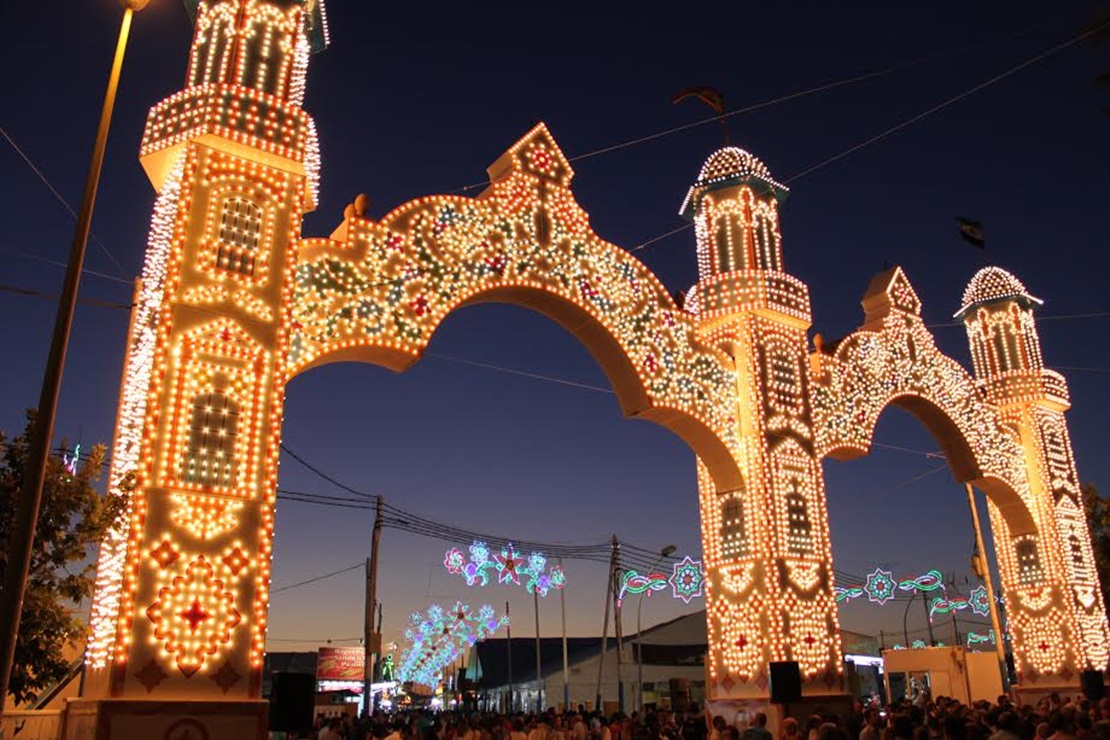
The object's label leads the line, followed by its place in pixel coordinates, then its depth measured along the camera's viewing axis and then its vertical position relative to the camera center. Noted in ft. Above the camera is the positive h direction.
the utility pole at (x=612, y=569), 97.04 +13.08
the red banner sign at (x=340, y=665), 111.04 +5.01
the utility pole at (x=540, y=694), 125.82 +1.60
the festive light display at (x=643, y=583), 72.13 +8.72
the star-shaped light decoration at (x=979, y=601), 86.43 +8.62
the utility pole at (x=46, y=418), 23.03 +7.31
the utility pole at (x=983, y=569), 80.38 +10.63
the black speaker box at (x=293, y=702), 30.96 +0.27
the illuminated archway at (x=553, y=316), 34.17 +16.63
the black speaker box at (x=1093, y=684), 63.00 +0.85
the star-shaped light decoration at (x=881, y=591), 75.20 +8.33
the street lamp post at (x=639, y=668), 108.58 +4.09
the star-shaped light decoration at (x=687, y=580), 66.90 +8.37
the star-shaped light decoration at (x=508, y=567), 71.10 +9.91
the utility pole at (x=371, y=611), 67.36 +7.06
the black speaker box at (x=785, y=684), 45.24 +0.83
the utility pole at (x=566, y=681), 111.63 +2.81
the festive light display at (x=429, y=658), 117.29 +6.46
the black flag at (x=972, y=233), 71.56 +33.11
